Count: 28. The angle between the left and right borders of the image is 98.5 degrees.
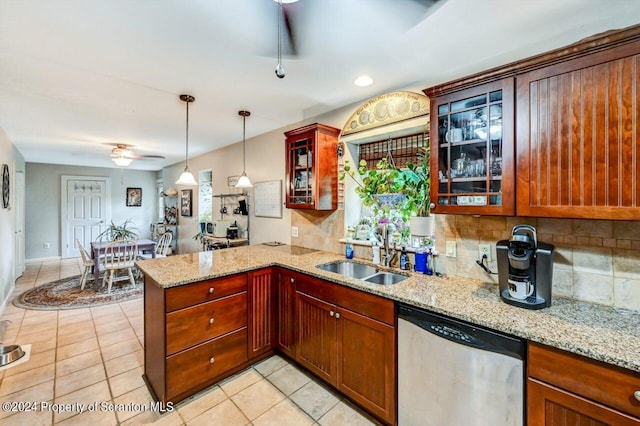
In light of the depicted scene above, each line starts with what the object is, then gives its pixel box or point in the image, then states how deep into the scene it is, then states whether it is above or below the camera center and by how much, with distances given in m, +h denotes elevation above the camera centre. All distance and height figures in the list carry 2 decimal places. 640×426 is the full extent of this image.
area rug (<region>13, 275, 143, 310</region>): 3.74 -1.22
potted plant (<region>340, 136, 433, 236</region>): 2.20 +0.20
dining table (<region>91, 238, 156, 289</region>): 4.34 -0.59
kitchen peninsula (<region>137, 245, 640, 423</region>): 1.19 -0.55
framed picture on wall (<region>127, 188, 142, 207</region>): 7.92 +0.46
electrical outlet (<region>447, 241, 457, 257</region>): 2.04 -0.27
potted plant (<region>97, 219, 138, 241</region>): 5.40 -0.45
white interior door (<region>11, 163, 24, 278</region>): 4.85 -0.05
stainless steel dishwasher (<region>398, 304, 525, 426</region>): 1.23 -0.79
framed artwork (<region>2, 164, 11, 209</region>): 3.71 +0.38
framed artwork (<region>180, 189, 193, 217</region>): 6.11 +0.25
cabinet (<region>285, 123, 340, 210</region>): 2.72 +0.46
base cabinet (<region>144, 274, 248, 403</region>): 1.83 -0.88
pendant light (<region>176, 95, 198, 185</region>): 3.12 +0.38
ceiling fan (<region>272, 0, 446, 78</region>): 1.41 +1.07
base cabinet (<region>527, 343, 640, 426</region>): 0.99 -0.70
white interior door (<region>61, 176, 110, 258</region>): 6.99 +0.06
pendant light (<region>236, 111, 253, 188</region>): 3.11 +1.12
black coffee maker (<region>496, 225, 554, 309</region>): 1.43 -0.31
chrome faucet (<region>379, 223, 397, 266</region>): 2.32 -0.30
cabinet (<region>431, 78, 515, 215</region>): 1.52 +0.37
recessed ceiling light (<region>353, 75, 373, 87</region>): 2.24 +1.10
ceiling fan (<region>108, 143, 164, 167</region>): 4.74 +1.05
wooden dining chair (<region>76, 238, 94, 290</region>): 4.40 -0.80
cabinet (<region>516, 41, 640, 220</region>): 1.19 +0.35
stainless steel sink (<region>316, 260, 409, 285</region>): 2.18 -0.51
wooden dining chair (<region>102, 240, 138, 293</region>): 4.27 -0.71
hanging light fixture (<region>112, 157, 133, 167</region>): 4.78 +0.92
